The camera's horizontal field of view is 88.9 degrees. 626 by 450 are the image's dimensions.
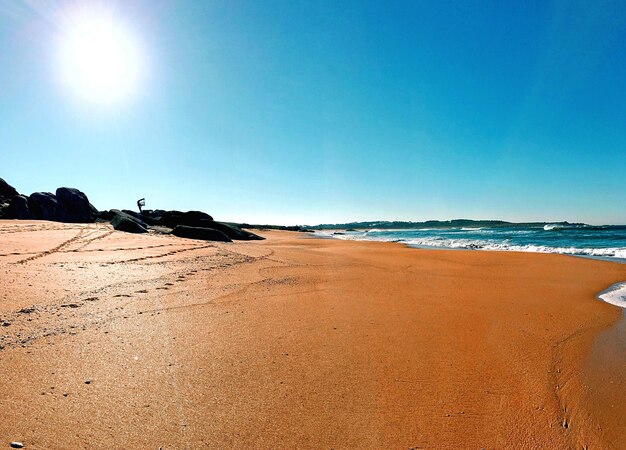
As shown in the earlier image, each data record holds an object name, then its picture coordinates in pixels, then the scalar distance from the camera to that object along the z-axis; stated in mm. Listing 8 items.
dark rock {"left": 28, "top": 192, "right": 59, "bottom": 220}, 29688
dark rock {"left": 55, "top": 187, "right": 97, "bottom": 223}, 29266
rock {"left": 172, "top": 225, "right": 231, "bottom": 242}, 19344
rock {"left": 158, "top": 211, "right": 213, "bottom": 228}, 24834
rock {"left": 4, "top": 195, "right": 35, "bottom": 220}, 28188
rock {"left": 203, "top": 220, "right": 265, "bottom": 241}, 24188
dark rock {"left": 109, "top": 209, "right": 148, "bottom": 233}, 19859
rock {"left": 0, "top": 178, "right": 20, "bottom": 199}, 35156
